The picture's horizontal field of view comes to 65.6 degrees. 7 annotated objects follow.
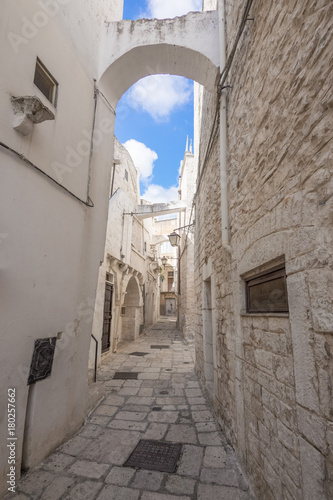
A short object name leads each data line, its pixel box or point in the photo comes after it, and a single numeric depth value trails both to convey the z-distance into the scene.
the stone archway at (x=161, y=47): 4.37
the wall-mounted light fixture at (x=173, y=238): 10.11
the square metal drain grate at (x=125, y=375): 5.66
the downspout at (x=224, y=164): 3.27
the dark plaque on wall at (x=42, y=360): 2.63
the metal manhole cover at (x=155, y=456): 2.65
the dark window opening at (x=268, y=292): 1.93
